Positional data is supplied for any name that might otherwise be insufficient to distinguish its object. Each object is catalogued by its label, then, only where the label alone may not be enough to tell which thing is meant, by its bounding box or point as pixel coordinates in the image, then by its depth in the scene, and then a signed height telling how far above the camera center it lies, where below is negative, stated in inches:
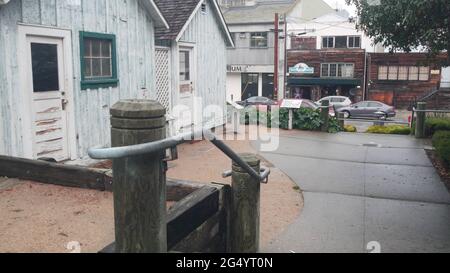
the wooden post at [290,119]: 609.6 -52.2
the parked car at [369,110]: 1290.6 -87.4
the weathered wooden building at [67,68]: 276.1 +8.2
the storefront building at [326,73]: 1611.7 +23.6
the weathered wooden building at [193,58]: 469.4 +24.0
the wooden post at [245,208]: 165.9 -46.9
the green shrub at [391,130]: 610.1 -68.2
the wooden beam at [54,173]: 231.3 -48.3
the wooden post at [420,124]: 557.9 -54.1
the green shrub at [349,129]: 634.8 -68.8
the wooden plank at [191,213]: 146.6 -45.6
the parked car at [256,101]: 1435.5 -67.1
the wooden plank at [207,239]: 151.9 -55.5
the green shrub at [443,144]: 345.4 -53.0
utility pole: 1400.1 +29.9
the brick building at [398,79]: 1558.8 +1.0
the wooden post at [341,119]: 645.7 -55.7
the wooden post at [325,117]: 599.5 -48.9
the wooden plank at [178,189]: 197.9 -47.5
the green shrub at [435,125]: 548.4 -55.2
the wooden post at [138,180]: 101.0 -22.2
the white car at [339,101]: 1364.4 -64.8
